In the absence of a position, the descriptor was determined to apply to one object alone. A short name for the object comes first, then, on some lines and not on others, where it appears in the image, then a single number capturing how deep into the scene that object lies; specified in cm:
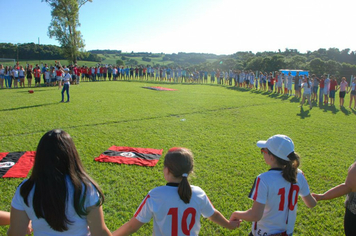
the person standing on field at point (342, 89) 1519
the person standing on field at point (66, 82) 1326
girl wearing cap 224
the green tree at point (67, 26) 3225
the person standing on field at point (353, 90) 1437
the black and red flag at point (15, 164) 512
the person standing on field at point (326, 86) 1600
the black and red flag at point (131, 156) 584
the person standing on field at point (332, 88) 1578
